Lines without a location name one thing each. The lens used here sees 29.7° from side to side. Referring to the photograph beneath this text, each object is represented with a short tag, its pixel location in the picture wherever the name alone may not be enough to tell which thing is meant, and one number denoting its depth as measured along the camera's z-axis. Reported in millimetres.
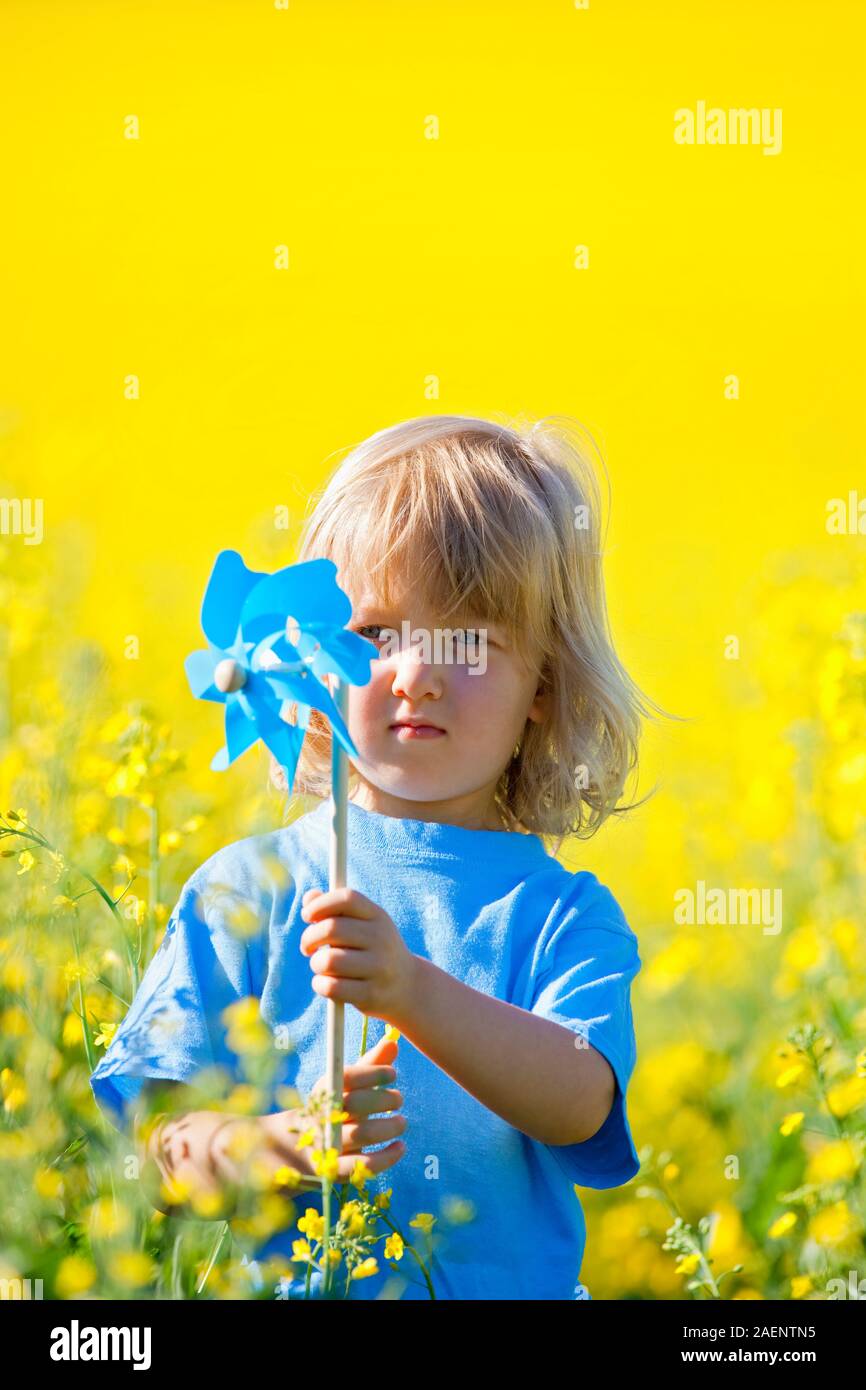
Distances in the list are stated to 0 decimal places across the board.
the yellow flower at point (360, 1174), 1642
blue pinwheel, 1650
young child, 1904
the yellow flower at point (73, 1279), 1903
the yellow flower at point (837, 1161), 2168
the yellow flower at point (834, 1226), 2197
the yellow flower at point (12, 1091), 2203
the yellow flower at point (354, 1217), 1636
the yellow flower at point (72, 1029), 2402
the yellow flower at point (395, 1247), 1729
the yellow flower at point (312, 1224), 1680
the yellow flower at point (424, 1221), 1783
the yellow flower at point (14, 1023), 2432
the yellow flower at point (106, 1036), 2088
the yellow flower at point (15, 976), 2344
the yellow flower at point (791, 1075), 2117
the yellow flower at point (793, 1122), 2193
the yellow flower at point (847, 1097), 2260
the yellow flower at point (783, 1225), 2262
